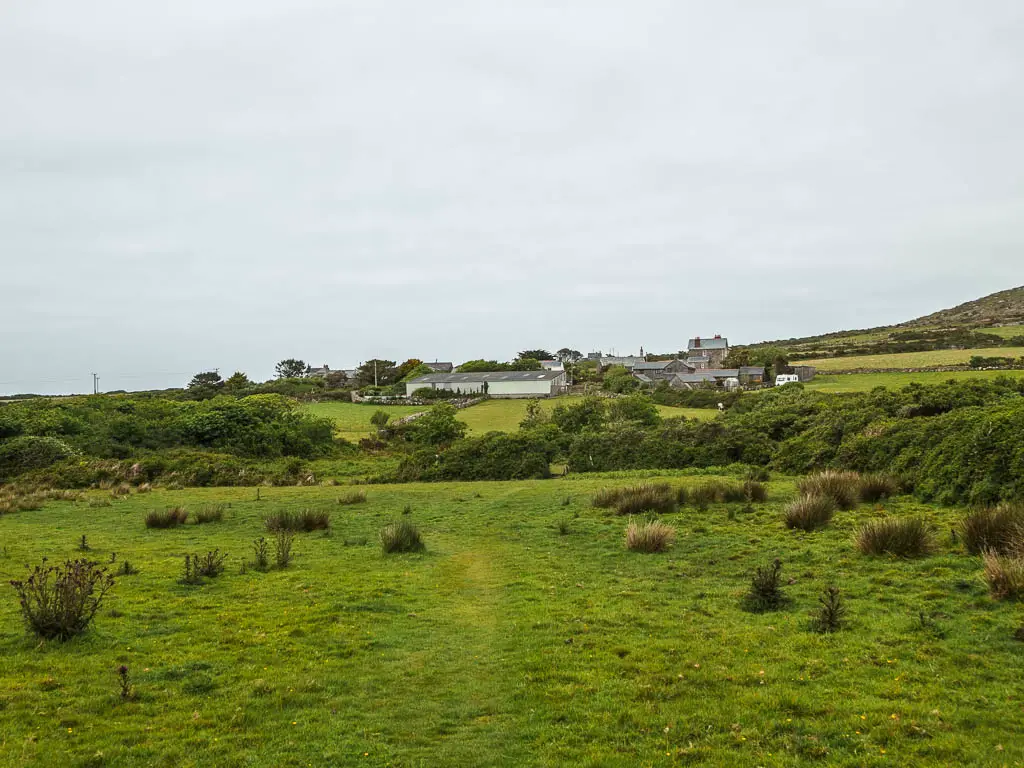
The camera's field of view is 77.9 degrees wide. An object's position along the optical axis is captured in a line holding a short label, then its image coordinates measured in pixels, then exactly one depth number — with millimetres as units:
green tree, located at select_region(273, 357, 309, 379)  160625
